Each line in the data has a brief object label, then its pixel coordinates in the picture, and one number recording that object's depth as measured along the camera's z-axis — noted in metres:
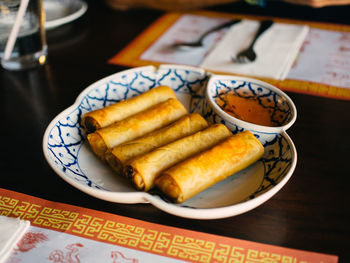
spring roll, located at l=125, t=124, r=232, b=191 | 0.64
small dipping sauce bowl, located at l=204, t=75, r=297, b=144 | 0.79
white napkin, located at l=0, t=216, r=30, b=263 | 0.56
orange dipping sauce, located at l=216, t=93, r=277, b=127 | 0.83
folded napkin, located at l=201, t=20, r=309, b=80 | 1.14
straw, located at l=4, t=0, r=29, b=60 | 0.95
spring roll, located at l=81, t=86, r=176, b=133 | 0.80
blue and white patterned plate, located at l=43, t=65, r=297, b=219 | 0.57
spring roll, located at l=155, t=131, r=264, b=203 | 0.61
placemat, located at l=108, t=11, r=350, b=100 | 1.06
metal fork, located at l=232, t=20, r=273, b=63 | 1.18
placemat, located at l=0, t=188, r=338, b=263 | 0.56
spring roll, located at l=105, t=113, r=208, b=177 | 0.69
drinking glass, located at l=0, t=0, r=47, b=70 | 1.08
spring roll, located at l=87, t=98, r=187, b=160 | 0.74
